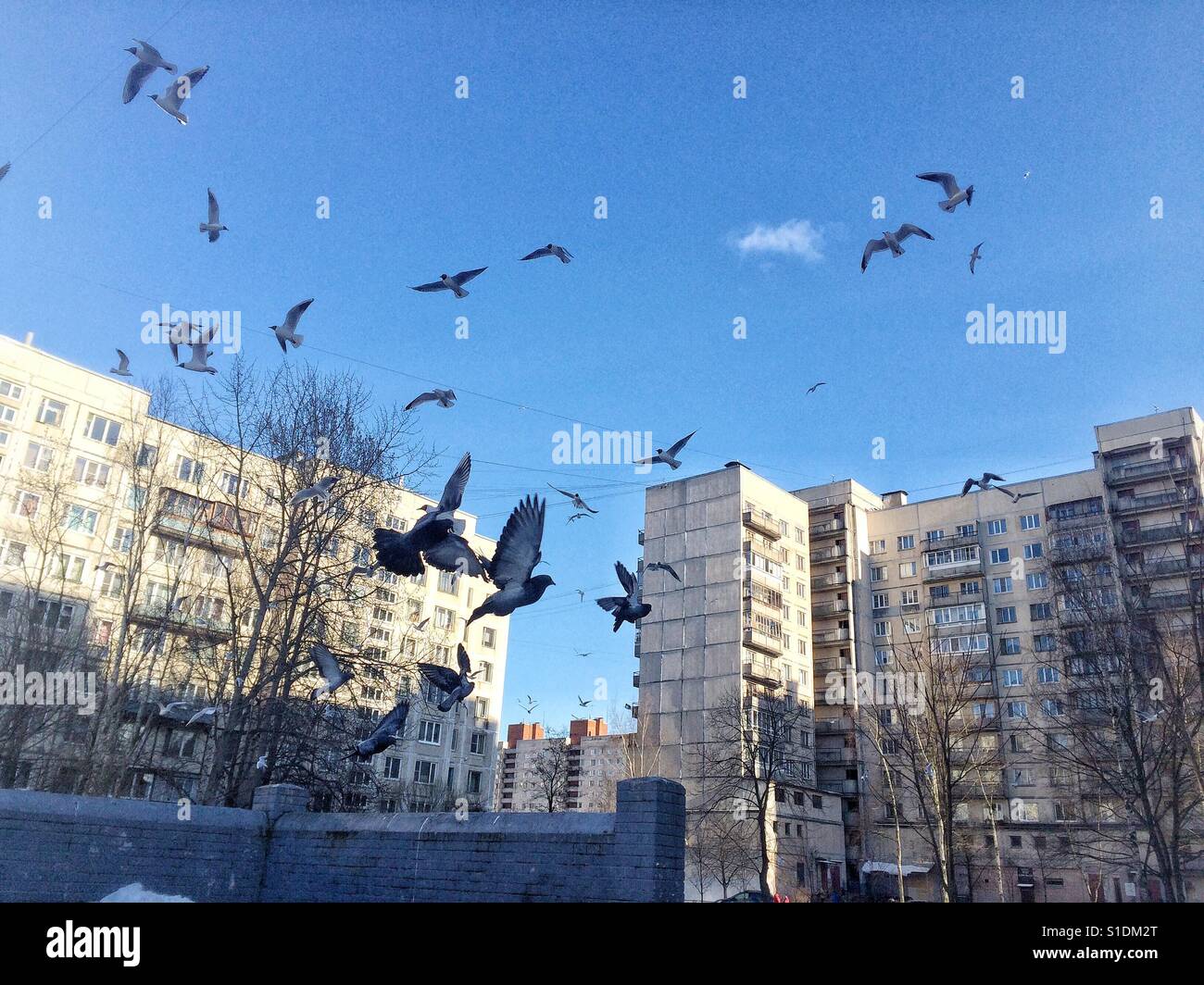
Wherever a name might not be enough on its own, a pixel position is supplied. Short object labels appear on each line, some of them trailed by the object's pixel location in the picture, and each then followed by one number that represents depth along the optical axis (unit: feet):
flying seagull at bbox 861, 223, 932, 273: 55.98
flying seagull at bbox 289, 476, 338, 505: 56.54
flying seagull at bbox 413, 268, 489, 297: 53.26
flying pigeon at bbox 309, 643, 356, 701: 51.31
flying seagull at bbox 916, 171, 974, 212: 52.63
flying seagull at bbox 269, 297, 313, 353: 55.06
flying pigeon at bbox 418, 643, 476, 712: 44.75
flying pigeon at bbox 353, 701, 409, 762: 45.03
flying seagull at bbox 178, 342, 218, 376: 55.42
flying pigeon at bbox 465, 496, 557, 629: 40.88
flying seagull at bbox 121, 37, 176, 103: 43.37
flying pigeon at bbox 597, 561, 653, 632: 44.96
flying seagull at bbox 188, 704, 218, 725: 60.44
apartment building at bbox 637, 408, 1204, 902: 173.99
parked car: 121.70
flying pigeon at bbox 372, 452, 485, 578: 41.78
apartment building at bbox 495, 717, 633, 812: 484.87
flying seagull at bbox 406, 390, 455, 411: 56.90
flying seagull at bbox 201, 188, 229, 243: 52.03
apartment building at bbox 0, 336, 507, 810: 85.20
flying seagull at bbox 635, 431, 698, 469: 57.98
